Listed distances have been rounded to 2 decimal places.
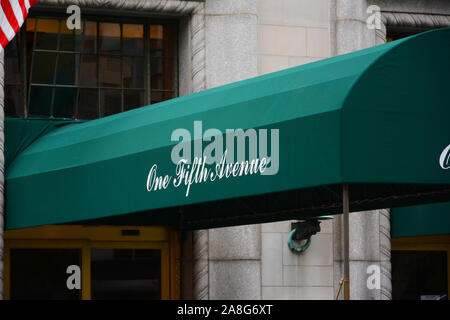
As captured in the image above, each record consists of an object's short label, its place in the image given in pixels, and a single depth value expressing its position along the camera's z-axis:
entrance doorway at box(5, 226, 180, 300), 11.88
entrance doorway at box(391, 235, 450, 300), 13.62
